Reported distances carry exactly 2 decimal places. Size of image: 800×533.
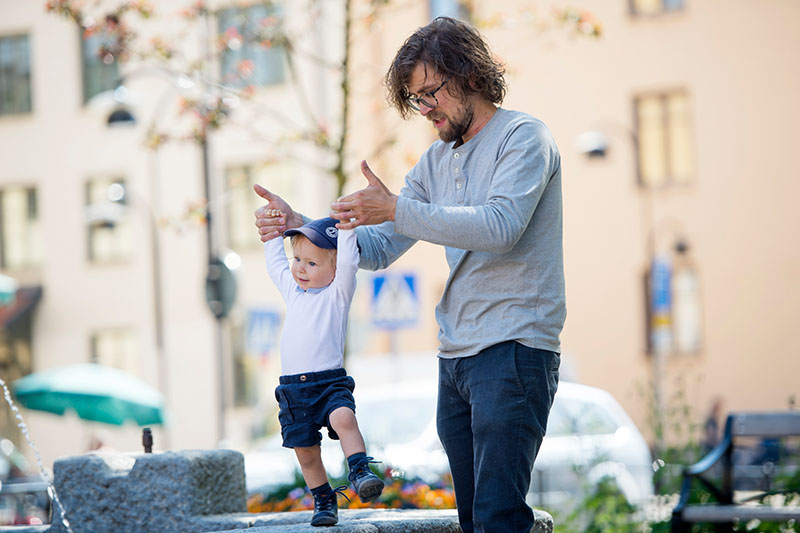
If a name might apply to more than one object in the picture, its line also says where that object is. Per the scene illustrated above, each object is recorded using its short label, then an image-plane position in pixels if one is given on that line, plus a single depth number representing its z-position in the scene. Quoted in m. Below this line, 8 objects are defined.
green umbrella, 29.94
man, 7.42
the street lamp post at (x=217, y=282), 27.75
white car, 17.48
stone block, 10.15
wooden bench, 12.93
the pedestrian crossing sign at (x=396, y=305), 26.06
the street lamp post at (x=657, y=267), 40.28
